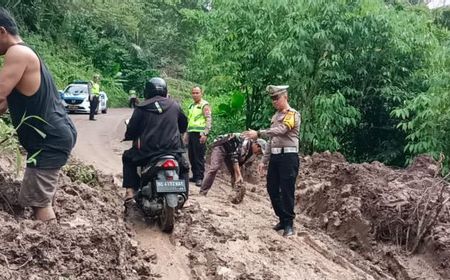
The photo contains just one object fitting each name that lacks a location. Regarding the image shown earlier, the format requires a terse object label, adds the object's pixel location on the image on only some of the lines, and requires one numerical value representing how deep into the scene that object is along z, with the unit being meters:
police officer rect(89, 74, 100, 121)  23.31
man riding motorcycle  6.75
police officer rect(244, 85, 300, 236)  7.38
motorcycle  6.47
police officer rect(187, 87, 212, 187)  10.58
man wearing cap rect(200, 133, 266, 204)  9.52
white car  26.97
